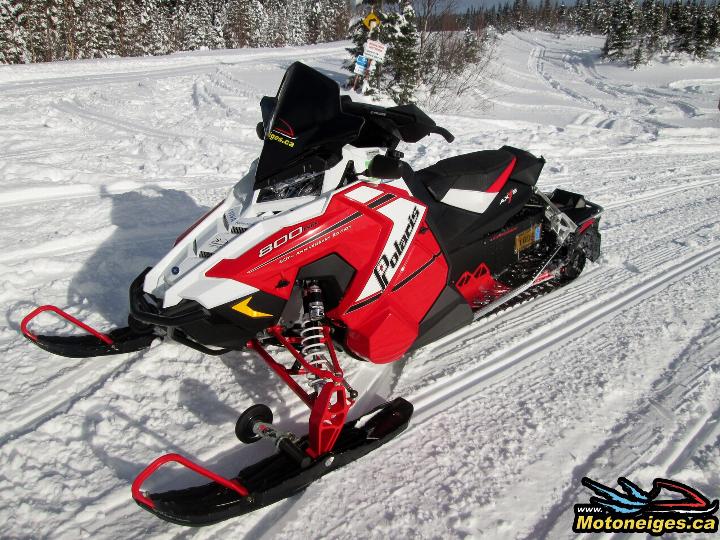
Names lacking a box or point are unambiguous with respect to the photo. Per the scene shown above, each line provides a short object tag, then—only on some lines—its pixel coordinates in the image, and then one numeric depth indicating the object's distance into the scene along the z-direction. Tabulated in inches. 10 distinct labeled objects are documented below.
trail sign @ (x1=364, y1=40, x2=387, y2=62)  464.1
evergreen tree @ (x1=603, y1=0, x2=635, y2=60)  1549.0
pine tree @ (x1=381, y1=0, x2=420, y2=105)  603.2
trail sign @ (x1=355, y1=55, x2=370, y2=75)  506.6
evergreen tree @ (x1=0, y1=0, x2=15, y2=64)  1096.2
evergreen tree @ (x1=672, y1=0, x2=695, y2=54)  1530.5
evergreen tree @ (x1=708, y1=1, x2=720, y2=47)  1515.7
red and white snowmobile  86.8
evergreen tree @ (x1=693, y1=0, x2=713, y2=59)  1482.5
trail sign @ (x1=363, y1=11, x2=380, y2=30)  533.6
